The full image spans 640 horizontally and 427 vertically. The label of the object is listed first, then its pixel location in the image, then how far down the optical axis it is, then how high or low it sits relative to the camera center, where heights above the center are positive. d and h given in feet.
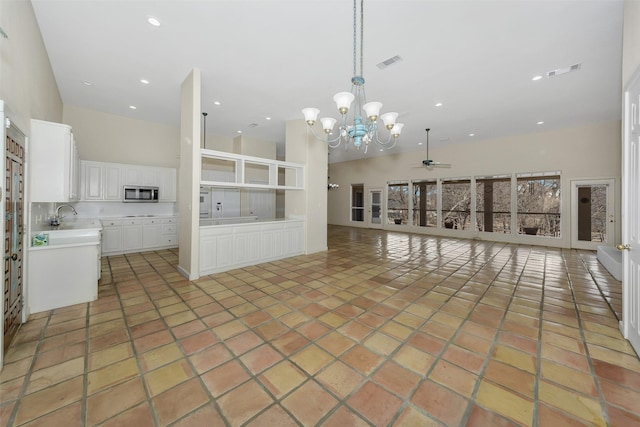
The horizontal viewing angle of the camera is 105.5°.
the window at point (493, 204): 25.59 +1.20
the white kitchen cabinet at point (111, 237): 16.88 -1.77
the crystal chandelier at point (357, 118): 8.76 +4.09
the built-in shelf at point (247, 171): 14.74 +3.41
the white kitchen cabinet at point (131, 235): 17.69 -1.70
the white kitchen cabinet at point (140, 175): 18.39 +2.84
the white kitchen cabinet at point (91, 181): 16.76 +2.12
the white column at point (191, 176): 12.51 +1.93
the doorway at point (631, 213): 6.70 +0.10
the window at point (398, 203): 32.32 +1.54
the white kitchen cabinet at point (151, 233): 18.59 -1.65
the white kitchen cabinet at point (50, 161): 8.77 +1.84
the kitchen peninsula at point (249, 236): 13.52 -1.48
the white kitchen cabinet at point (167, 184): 19.92 +2.37
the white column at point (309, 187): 18.66 +2.09
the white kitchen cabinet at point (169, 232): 19.62 -1.63
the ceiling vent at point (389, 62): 11.18 +7.18
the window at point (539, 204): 23.18 +1.13
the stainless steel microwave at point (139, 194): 18.10 +1.34
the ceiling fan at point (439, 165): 28.22 +5.81
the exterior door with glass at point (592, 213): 20.27 +0.25
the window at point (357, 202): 36.96 +1.82
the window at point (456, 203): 27.61 +1.34
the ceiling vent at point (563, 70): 11.77 +7.26
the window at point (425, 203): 29.78 +1.40
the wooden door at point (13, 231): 6.81 -0.63
